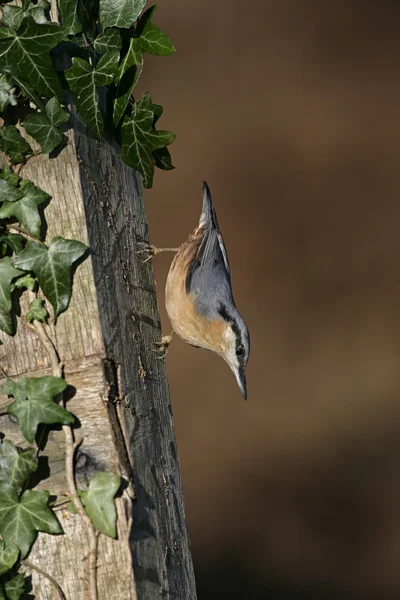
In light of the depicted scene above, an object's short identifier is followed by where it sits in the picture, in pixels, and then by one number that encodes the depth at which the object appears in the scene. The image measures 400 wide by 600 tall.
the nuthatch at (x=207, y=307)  6.69
